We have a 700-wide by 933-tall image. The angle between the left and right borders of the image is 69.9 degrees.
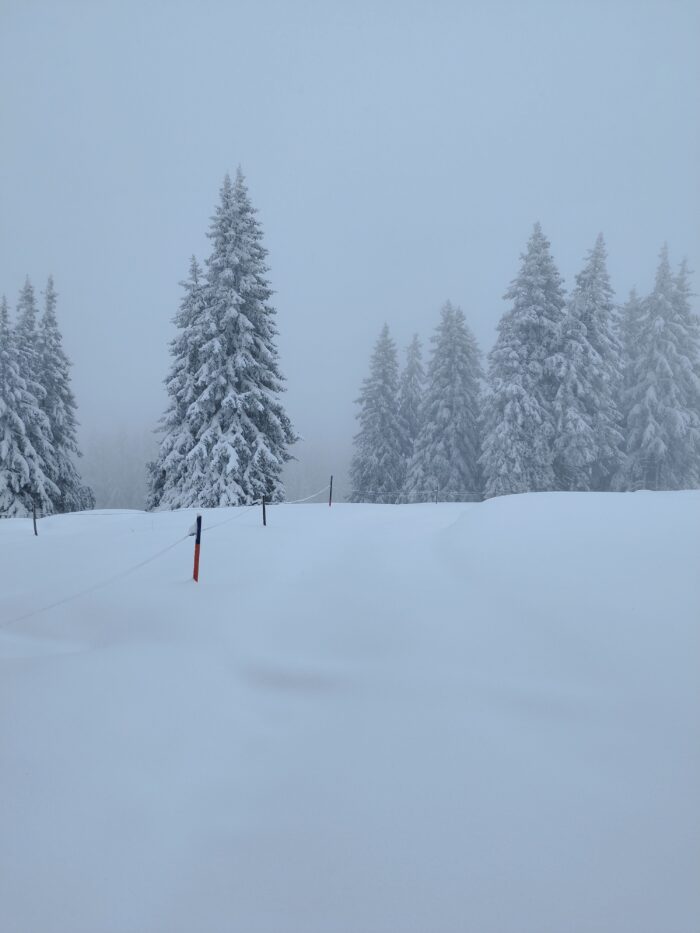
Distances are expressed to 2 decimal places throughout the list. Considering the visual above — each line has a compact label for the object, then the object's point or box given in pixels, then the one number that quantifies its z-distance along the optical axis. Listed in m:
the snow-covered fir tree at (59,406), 26.28
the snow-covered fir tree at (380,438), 30.77
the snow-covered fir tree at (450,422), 27.16
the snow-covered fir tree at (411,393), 32.06
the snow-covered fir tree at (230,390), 18.38
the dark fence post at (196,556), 6.62
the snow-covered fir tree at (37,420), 23.80
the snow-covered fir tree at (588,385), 23.08
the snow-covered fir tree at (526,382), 23.22
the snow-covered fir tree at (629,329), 26.94
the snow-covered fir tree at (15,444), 22.78
